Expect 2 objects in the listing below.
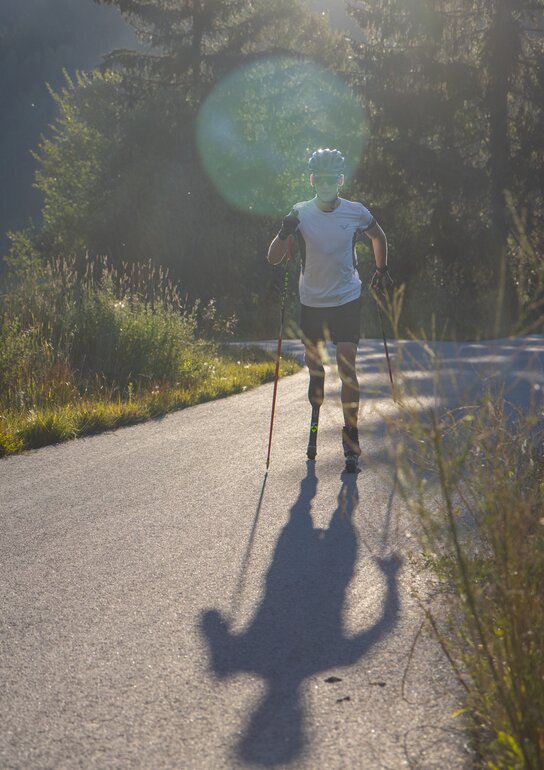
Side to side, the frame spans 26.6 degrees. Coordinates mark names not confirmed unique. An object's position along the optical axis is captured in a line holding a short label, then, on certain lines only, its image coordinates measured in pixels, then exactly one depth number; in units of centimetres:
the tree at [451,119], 3175
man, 809
